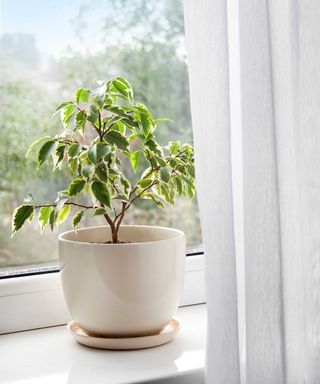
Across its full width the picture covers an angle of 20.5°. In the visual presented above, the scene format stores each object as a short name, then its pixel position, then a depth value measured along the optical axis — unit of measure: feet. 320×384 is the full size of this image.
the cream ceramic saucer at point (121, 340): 3.36
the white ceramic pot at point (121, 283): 3.28
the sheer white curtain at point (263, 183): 2.99
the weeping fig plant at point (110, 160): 3.22
